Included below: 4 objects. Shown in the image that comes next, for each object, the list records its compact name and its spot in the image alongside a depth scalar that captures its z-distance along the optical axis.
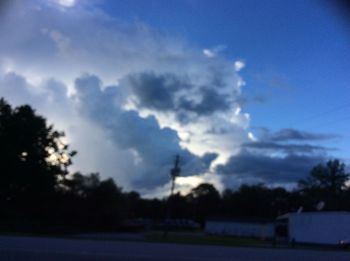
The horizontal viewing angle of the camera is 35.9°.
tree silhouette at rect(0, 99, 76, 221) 74.75
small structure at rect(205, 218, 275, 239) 90.94
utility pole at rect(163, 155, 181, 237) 74.94
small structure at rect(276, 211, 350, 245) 58.53
